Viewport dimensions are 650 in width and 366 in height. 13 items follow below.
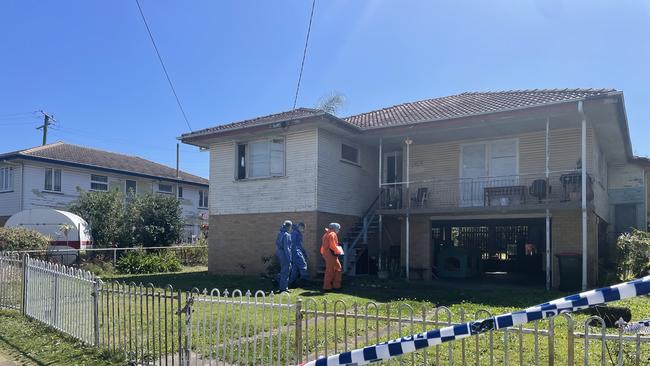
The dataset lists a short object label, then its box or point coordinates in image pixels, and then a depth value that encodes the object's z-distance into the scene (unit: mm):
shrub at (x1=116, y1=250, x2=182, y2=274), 18422
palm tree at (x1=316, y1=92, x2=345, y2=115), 34250
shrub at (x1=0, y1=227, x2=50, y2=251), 16031
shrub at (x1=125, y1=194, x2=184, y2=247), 22609
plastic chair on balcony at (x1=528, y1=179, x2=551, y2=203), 14414
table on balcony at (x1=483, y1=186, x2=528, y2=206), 15047
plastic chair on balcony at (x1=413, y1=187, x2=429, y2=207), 16609
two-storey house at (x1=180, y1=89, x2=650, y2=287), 14148
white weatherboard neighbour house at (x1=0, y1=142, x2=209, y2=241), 25953
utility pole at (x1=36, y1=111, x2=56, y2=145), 48303
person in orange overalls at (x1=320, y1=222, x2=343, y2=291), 12625
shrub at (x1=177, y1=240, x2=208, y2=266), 22234
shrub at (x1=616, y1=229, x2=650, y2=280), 14188
